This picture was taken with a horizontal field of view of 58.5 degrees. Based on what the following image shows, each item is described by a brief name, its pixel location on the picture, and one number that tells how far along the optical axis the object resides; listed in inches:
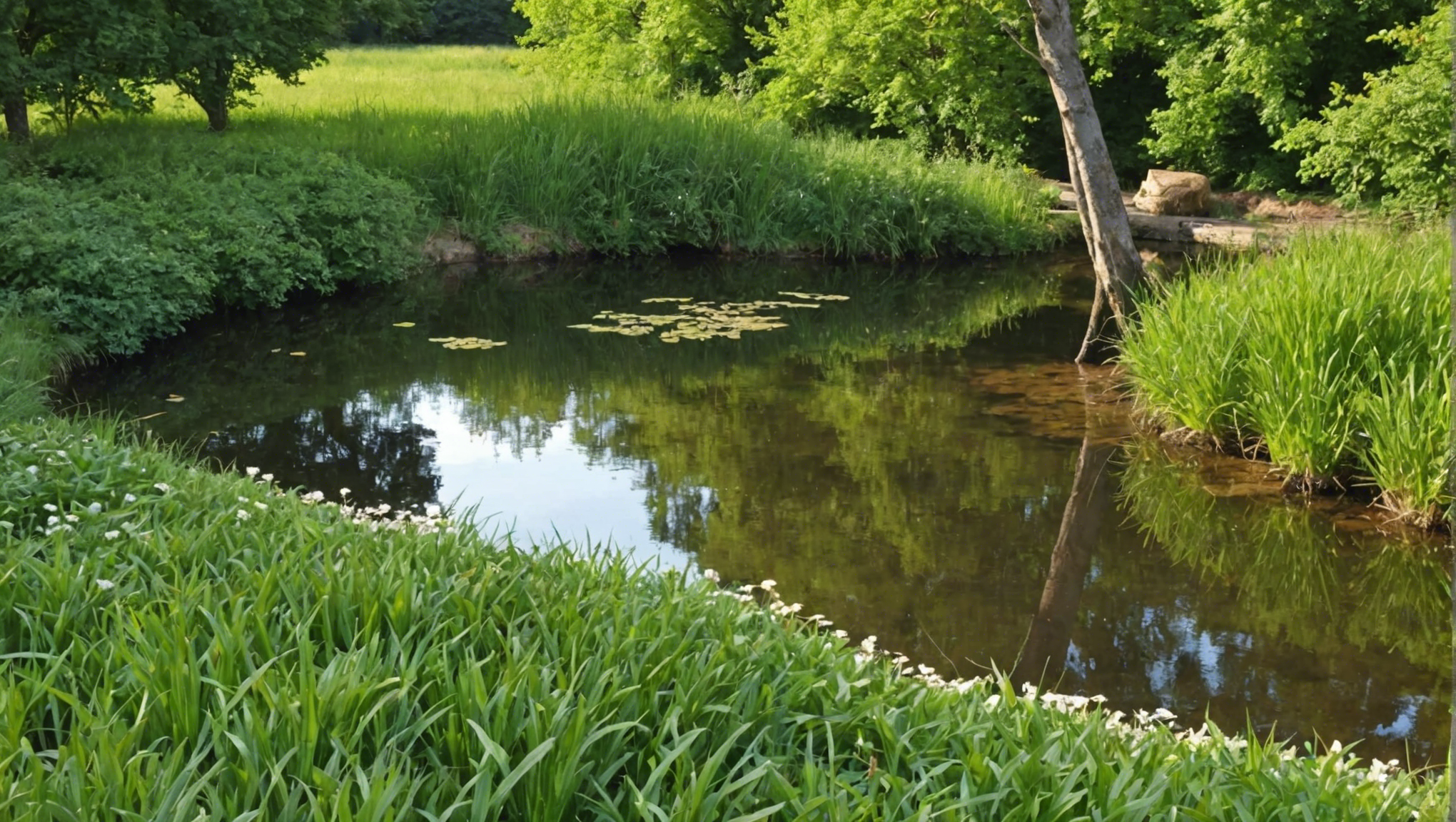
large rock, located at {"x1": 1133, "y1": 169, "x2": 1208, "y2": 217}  659.4
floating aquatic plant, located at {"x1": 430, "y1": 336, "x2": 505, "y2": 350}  403.5
